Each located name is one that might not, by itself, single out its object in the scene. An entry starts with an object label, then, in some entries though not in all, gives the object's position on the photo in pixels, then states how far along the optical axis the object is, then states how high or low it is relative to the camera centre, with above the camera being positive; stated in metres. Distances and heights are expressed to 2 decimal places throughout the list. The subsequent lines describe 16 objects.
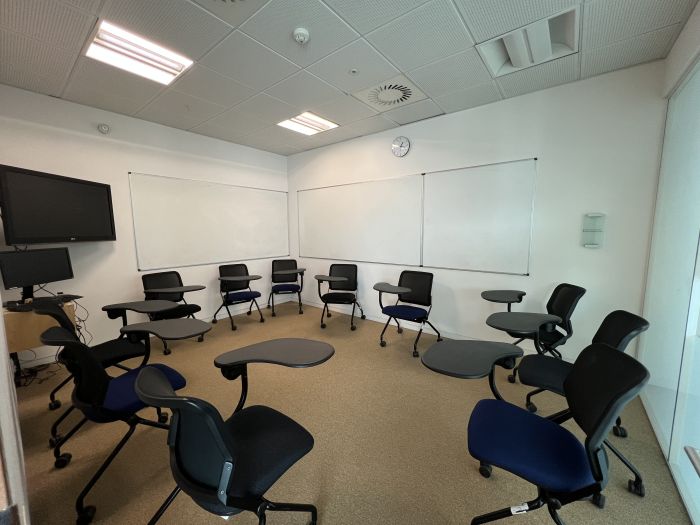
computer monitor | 2.59 -0.35
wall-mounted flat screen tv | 2.64 +0.24
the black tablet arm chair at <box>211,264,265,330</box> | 4.40 -0.96
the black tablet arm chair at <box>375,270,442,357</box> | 3.51 -0.93
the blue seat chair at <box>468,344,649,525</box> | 1.13 -1.01
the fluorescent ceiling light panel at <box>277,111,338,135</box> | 3.86 +1.51
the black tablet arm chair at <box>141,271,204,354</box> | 3.58 -0.79
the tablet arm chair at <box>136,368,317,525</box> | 1.00 -0.95
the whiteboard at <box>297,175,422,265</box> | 4.13 +0.14
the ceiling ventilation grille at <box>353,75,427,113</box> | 2.95 +1.50
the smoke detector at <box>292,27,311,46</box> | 2.15 +1.49
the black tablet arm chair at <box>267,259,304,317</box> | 5.03 -0.93
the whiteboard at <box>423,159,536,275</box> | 3.24 +0.14
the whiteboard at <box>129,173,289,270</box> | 3.91 +0.14
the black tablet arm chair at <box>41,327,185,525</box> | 1.51 -0.94
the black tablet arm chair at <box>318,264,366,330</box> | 4.33 -0.96
